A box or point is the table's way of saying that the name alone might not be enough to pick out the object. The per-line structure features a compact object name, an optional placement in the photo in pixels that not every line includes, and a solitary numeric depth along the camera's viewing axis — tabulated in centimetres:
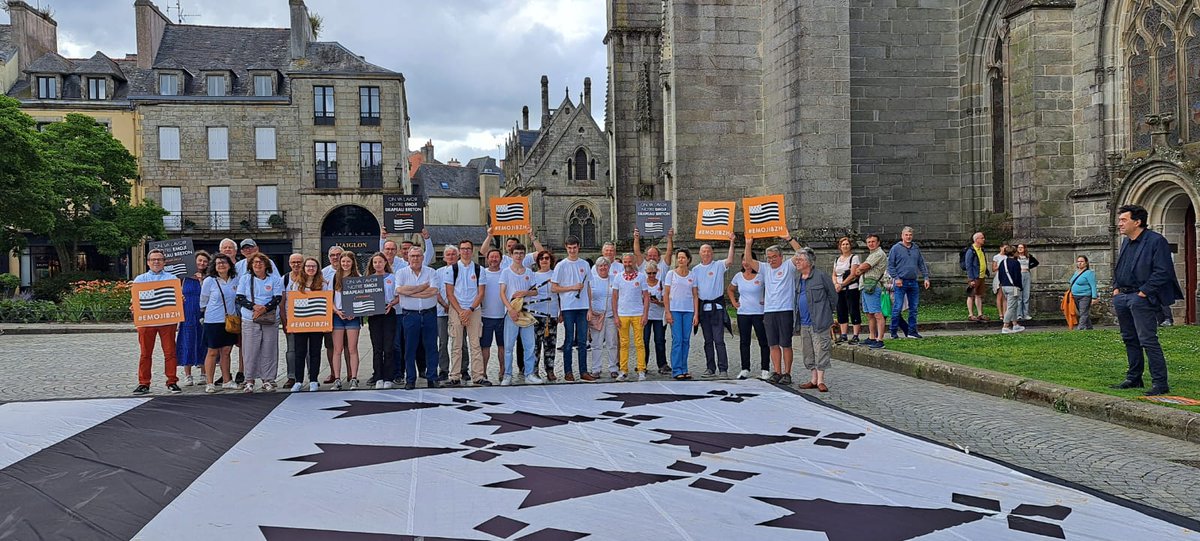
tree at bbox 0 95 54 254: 2330
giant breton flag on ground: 484
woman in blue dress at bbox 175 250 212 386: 1069
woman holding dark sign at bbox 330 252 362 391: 1028
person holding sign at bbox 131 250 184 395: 1005
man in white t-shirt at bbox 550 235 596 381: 1088
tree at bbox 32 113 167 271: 3288
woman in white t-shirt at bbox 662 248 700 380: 1091
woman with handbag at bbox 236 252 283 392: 1017
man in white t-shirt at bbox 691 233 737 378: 1095
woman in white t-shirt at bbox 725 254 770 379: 1067
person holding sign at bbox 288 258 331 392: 1012
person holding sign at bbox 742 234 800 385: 1023
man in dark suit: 820
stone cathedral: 1596
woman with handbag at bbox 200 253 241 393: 1029
